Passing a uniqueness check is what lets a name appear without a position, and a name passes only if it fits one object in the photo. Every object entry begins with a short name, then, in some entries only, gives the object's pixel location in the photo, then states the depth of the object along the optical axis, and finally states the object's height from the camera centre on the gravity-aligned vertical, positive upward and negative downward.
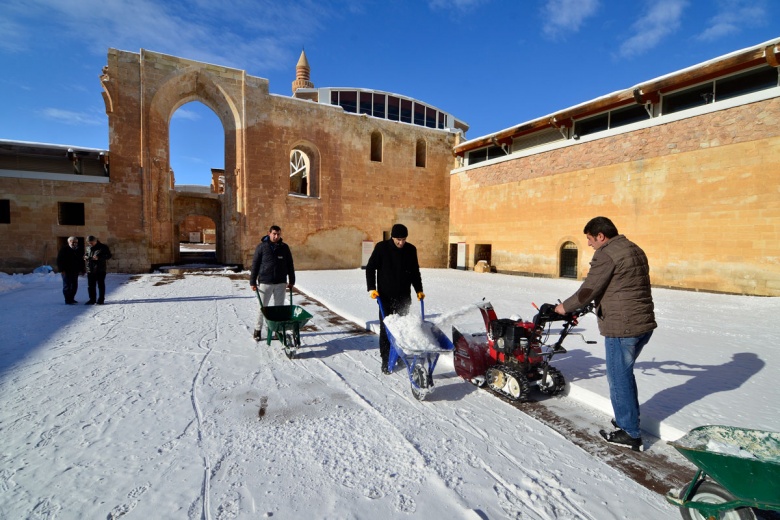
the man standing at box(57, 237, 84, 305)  7.92 -0.60
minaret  36.53 +17.39
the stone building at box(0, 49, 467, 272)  14.30 +2.86
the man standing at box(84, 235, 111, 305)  7.98 -0.57
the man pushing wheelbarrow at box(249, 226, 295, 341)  5.35 -0.36
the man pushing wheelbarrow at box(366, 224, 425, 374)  4.27 -0.37
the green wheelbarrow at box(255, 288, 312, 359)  4.60 -1.08
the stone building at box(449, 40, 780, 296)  10.27 +2.44
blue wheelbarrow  3.42 -0.97
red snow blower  3.31 -1.11
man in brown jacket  2.63 -0.48
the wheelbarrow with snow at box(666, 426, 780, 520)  1.55 -1.02
